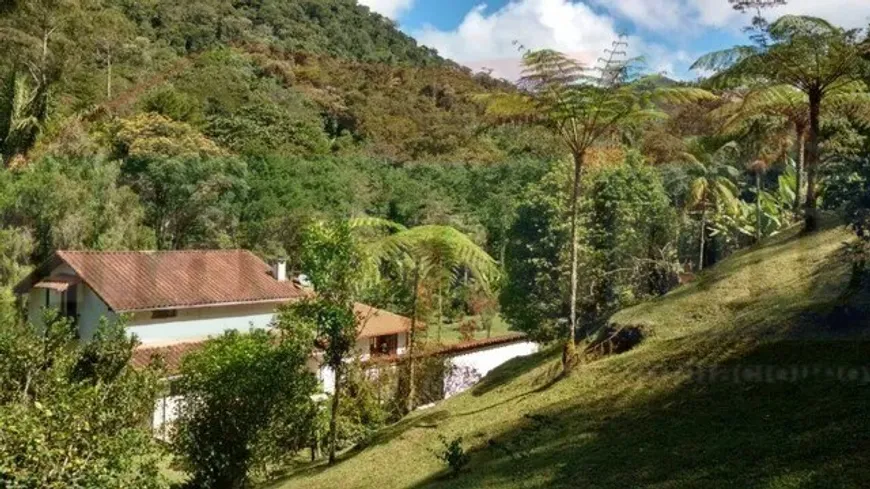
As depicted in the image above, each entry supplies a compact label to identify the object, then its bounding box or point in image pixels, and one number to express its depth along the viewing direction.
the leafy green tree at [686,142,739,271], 21.80
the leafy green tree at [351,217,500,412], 11.22
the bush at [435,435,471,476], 7.22
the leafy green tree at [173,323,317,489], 9.46
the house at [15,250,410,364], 19.56
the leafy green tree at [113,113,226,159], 31.14
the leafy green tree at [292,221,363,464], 9.80
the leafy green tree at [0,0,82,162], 30.45
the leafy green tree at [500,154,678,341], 18.64
